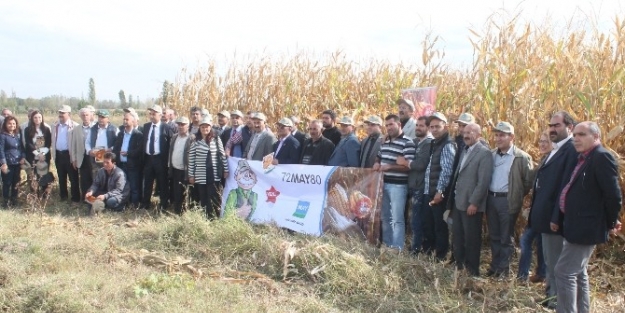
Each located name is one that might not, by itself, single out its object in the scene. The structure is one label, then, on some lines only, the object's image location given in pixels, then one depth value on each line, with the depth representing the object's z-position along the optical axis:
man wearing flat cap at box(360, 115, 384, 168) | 8.03
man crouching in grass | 10.00
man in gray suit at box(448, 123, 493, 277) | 6.40
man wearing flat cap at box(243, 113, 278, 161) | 9.55
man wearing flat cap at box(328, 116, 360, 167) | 8.29
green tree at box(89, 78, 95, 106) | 44.47
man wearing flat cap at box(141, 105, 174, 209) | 10.46
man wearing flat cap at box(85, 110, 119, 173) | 10.86
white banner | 8.33
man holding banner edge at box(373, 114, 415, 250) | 7.53
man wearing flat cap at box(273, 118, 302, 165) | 9.05
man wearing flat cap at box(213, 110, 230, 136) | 10.91
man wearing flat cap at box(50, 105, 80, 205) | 11.28
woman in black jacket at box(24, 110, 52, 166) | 11.23
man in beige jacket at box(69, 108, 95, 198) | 10.95
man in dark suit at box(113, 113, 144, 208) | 10.55
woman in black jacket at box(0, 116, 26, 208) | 10.84
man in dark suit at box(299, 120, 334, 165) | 8.67
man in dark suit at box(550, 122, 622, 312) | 4.73
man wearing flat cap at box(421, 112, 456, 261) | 6.88
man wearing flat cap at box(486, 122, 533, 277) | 6.37
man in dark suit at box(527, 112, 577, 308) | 5.23
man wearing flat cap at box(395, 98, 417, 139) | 8.09
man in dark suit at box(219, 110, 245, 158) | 10.11
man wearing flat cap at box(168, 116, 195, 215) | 10.00
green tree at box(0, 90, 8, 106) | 41.81
